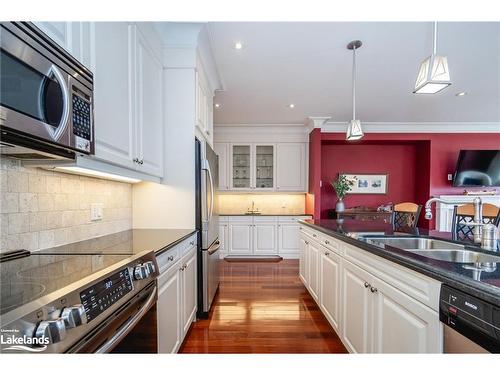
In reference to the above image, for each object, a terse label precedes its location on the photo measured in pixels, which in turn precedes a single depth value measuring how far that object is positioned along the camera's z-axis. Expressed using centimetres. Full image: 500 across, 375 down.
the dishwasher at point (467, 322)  71
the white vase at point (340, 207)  482
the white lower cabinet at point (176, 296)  141
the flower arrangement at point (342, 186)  495
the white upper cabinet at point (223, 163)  494
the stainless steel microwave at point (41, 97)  75
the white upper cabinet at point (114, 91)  129
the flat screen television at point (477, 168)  468
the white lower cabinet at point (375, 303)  98
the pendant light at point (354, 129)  269
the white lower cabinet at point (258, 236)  471
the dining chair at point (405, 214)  286
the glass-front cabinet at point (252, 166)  498
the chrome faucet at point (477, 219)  143
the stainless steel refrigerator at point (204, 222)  231
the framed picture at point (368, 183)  529
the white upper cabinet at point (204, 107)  246
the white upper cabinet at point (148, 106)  179
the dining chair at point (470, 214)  194
